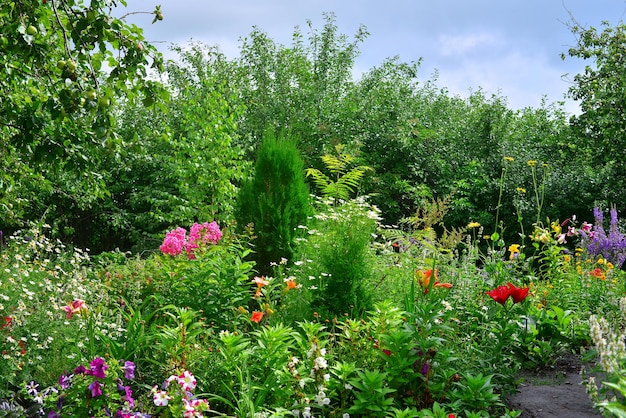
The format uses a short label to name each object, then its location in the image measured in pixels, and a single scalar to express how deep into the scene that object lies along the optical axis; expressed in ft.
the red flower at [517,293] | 11.25
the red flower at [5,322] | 12.67
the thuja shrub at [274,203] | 19.48
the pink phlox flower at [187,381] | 9.22
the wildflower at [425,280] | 11.82
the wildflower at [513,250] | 15.06
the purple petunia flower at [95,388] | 9.58
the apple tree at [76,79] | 11.30
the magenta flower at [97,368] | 9.59
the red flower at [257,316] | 11.77
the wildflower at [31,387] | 10.93
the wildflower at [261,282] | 12.84
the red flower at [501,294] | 11.19
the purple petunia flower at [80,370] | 9.88
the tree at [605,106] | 36.70
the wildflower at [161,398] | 9.08
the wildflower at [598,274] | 16.27
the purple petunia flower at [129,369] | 9.95
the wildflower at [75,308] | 13.31
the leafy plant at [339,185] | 20.51
